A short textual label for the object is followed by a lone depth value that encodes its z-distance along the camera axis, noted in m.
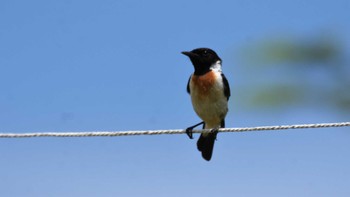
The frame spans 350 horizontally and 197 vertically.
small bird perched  12.96
